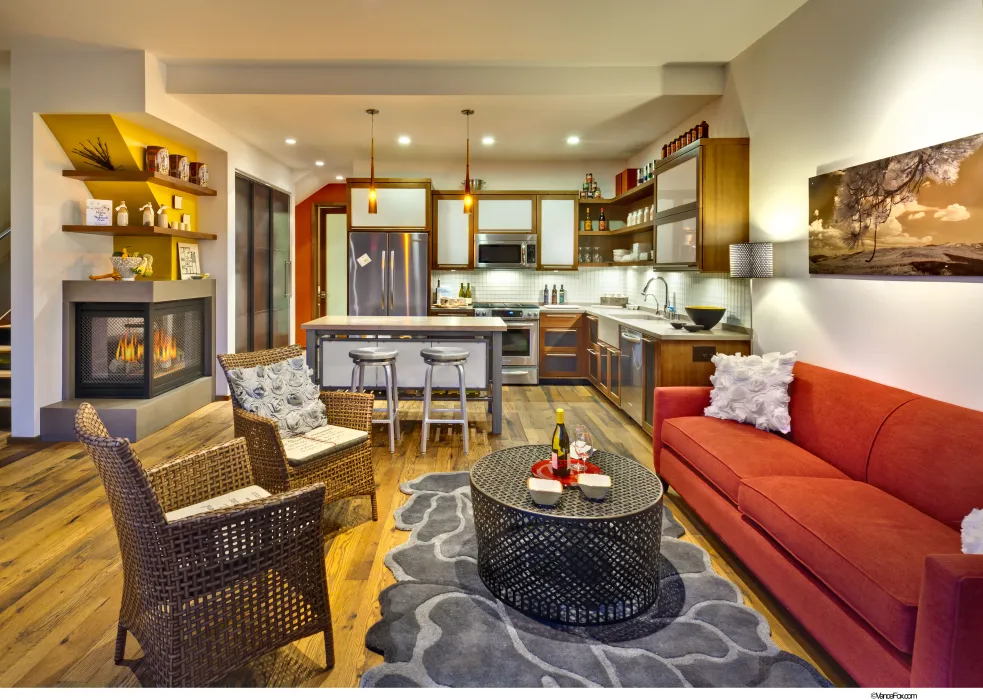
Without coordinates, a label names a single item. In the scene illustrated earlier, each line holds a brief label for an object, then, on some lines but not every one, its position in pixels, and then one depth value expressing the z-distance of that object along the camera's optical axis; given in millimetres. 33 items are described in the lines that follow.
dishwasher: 4961
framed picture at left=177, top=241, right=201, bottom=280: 5770
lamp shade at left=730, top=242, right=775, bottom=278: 4000
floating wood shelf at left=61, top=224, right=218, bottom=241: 4836
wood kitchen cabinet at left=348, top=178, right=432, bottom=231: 7438
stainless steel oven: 7293
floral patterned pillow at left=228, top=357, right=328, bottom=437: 3178
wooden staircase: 5031
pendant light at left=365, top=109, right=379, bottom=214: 5398
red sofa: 1503
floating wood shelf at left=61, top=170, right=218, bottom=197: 4824
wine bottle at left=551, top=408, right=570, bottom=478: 2615
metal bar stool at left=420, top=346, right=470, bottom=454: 4512
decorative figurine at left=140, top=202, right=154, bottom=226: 5136
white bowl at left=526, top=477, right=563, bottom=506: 2309
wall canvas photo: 2500
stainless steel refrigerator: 7434
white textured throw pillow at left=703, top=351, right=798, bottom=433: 3297
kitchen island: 4828
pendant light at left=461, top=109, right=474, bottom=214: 5484
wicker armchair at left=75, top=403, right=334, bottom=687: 1706
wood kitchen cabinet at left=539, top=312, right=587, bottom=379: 7383
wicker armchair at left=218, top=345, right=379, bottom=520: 2861
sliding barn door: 6742
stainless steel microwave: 7637
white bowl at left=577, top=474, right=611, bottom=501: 2395
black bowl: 4594
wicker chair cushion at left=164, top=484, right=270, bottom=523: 2059
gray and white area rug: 1950
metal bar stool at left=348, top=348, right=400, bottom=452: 4551
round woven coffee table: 2252
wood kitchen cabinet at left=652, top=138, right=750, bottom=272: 4496
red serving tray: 2570
